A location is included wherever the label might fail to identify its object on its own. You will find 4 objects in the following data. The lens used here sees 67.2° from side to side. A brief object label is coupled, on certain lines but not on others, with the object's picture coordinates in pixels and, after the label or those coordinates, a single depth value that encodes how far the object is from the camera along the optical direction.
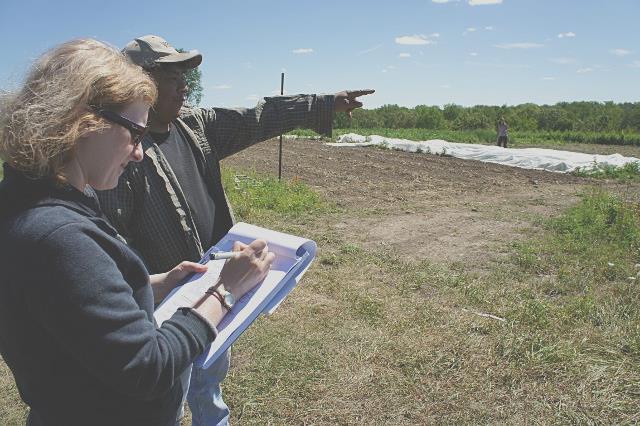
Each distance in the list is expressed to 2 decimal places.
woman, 0.89
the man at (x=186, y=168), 1.83
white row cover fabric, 15.09
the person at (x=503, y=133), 22.44
